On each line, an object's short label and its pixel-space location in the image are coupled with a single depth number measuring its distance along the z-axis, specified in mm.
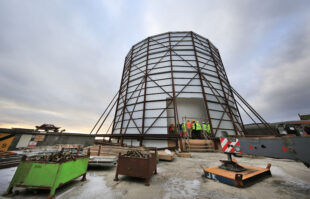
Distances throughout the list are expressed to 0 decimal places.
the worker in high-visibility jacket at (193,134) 9750
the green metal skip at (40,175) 2266
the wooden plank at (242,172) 2782
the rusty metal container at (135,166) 2973
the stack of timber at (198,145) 7770
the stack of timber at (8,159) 4094
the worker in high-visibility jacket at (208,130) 8987
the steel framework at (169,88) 10133
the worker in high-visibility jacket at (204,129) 8655
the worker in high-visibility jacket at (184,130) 8748
